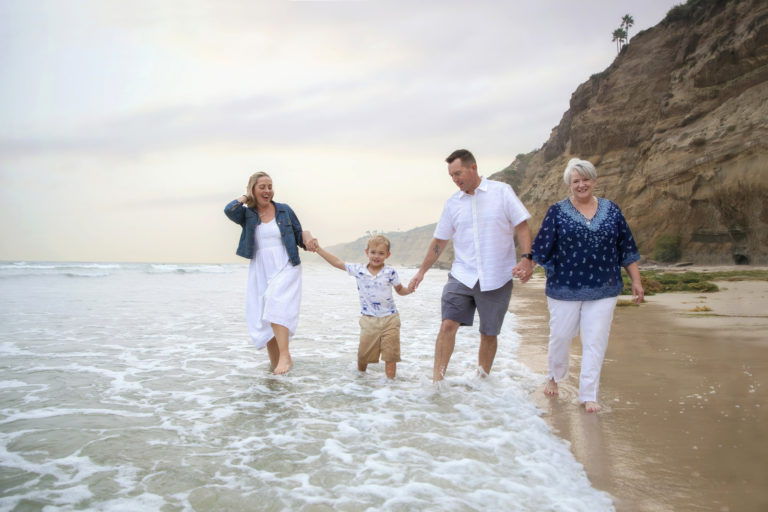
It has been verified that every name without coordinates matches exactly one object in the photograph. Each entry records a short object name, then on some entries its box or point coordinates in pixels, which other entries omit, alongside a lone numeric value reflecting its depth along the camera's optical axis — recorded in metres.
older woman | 3.85
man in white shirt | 4.33
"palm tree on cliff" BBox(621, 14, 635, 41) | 51.50
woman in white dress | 5.06
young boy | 4.68
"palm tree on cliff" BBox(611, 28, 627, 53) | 50.91
